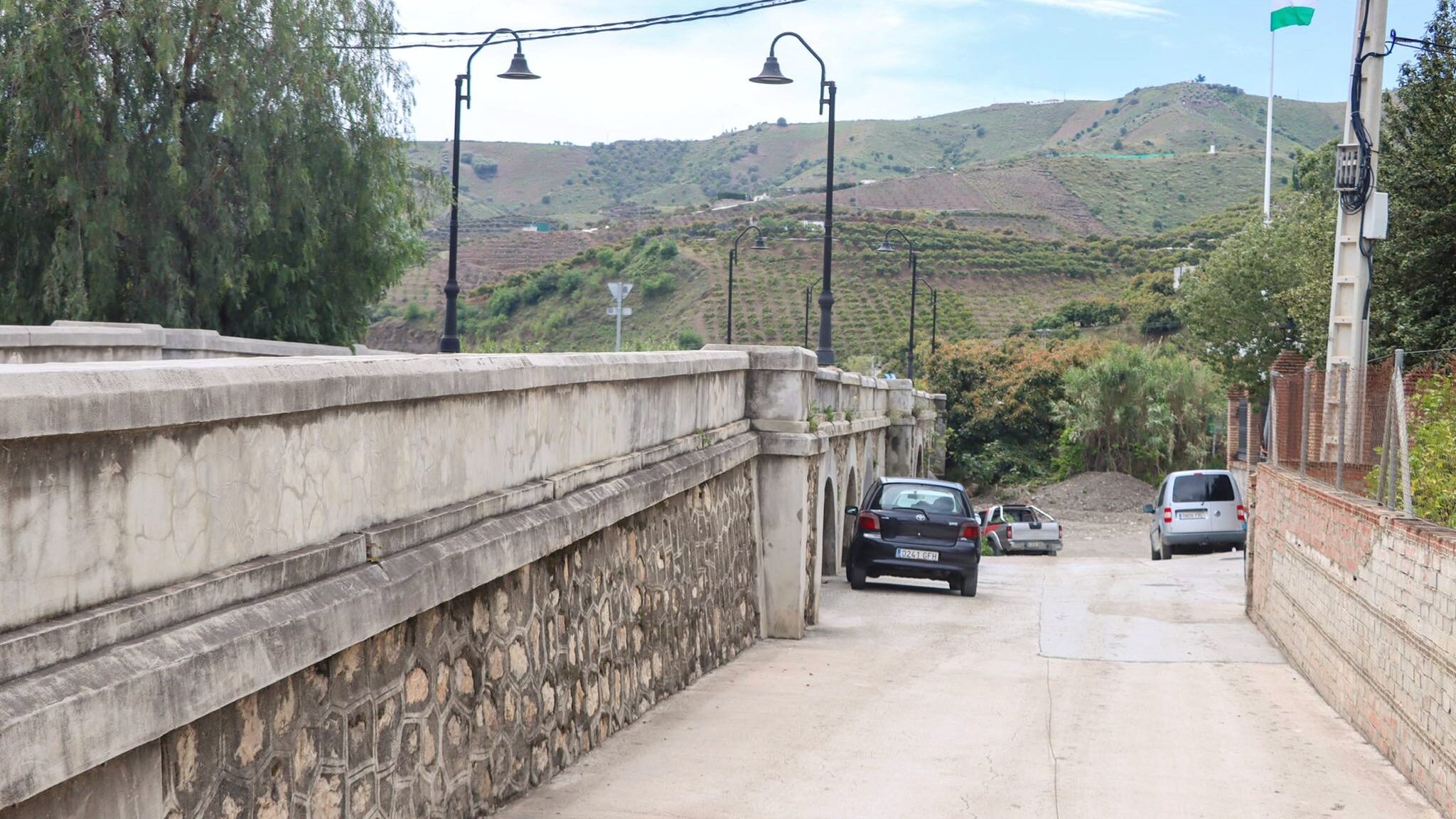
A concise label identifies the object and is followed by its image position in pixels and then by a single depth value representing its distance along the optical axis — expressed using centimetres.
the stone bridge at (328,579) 324
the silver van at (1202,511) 2798
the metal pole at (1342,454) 1110
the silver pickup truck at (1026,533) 3538
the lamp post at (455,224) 2098
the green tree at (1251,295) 3706
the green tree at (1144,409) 5219
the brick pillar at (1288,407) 1605
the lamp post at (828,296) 2355
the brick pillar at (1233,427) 2970
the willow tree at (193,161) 2092
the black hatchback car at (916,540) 1933
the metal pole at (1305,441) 1416
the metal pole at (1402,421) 878
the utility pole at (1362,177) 1614
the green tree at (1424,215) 1806
